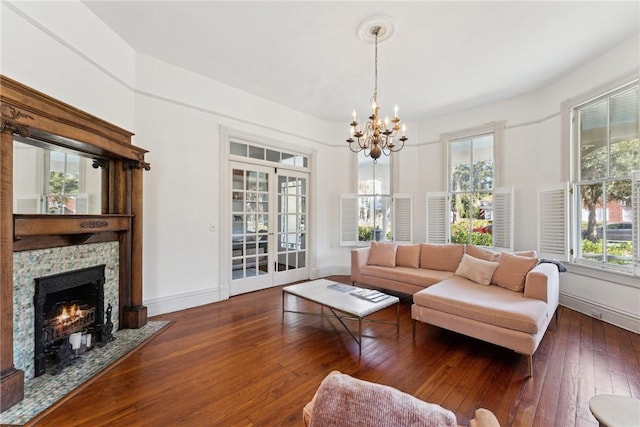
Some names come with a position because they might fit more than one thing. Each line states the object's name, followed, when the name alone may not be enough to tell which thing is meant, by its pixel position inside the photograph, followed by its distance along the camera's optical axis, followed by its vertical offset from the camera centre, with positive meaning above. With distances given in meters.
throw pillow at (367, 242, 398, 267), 4.35 -0.68
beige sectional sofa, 2.33 -0.85
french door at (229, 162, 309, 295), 4.26 -0.24
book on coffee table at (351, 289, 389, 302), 2.89 -0.92
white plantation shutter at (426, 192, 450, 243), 5.01 -0.08
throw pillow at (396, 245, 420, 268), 4.27 -0.69
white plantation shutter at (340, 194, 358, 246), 5.48 -0.22
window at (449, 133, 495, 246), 4.68 +0.46
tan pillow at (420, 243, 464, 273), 3.98 -0.65
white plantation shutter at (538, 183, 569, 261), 3.64 -0.11
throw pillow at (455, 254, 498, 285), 3.24 -0.70
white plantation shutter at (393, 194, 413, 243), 5.31 -0.09
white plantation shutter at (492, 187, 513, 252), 4.28 -0.08
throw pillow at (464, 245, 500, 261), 3.52 -0.54
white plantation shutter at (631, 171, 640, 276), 2.85 -0.03
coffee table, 2.60 -0.93
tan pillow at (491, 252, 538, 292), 2.96 -0.65
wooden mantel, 1.75 +0.07
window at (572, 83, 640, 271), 3.07 +0.49
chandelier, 2.64 +0.84
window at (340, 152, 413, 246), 5.44 +0.11
